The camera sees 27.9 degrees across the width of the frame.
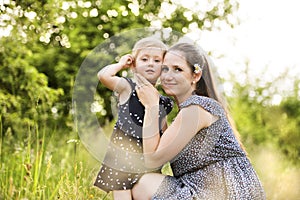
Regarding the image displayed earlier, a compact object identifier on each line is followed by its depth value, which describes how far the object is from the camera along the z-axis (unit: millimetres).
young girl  2857
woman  2691
